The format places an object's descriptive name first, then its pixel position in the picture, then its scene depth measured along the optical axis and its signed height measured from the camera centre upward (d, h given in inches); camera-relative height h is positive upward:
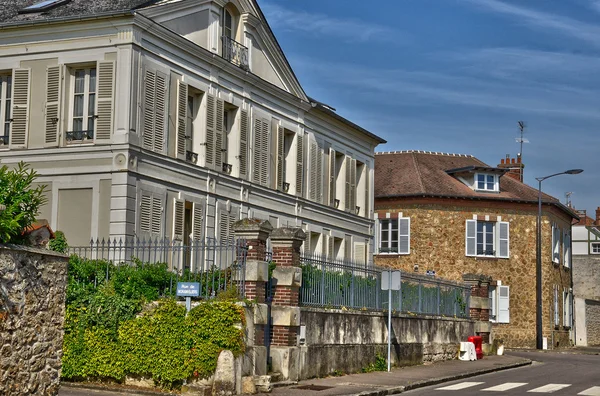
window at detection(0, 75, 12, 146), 968.3 +201.5
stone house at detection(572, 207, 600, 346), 2527.1 +142.6
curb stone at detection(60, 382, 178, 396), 665.6 -55.3
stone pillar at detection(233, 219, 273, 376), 703.1 +21.0
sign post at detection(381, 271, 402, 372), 917.8 +29.1
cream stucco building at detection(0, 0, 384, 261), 922.7 +200.9
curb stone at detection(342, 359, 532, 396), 741.2 -60.5
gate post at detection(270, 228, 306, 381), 748.6 +6.4
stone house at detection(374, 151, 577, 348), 1866.4 +149.0
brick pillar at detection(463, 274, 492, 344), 1305.4 +13.6
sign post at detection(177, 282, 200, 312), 686.5 +14.1
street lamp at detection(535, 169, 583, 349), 1752.0 +87.6
